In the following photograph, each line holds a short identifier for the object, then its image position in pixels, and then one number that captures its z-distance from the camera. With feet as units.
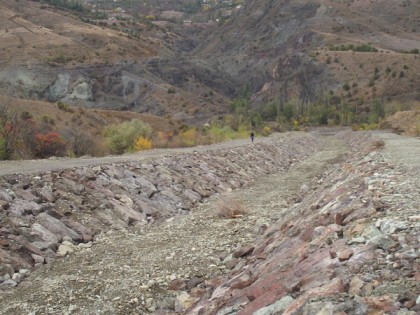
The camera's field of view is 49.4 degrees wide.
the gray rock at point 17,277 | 27.48
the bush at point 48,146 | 88.58
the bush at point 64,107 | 202.01
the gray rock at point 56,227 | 34.35
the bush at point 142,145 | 108.74
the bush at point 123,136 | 114.21
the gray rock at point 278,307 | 14.86
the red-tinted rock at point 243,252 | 28.17
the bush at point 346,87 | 436.35
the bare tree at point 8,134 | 76.20
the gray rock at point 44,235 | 32.48
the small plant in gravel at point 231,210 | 42.14
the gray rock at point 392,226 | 17.08
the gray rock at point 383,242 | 15.88
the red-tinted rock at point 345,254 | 15.97
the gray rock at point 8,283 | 26.73
